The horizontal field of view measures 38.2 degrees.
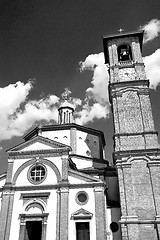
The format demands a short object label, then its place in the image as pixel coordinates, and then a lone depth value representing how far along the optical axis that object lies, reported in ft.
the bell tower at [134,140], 46.03
